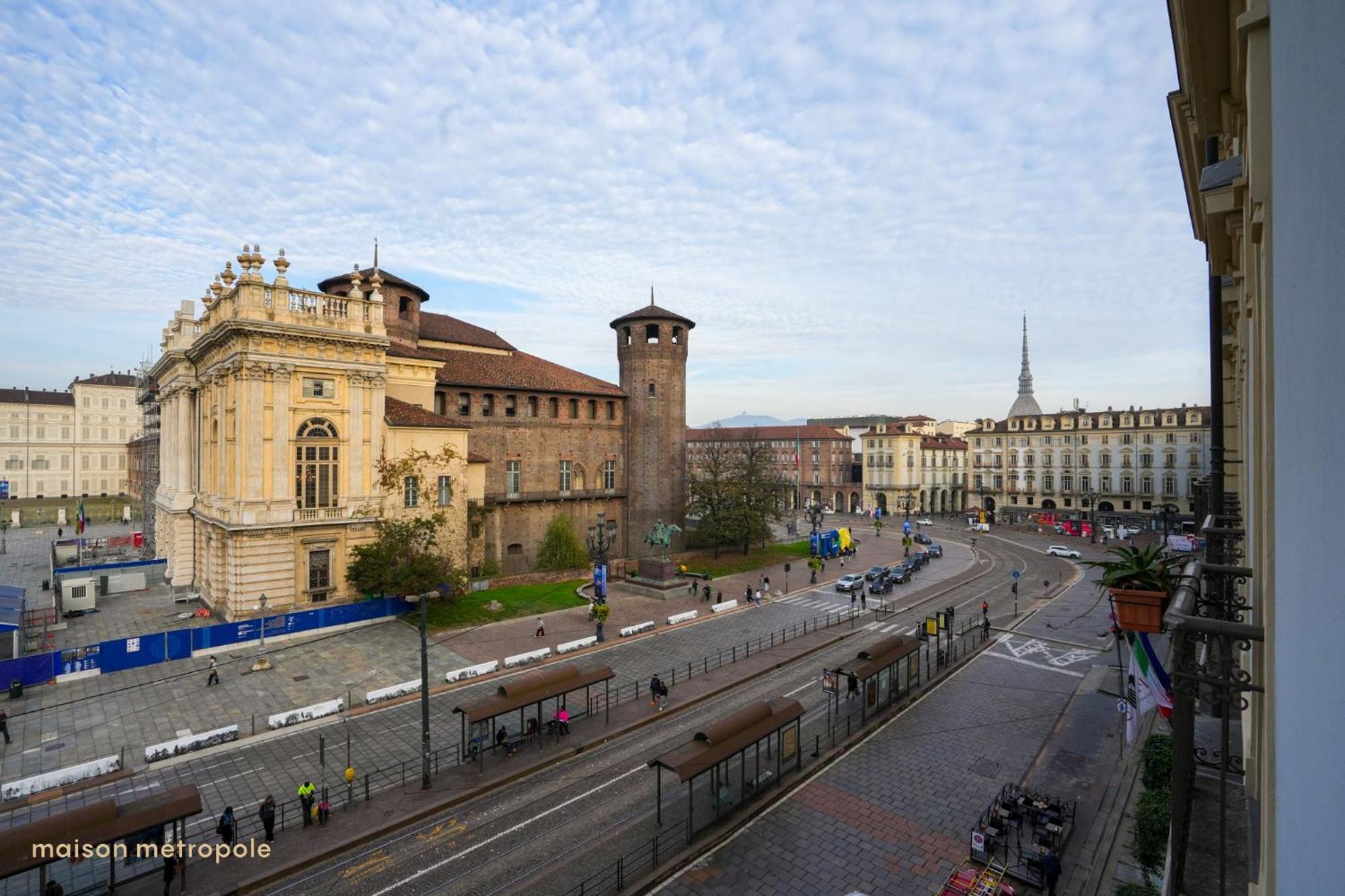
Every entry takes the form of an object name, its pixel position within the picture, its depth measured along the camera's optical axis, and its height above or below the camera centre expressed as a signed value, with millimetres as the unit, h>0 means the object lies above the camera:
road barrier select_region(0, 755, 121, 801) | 17250 -8790
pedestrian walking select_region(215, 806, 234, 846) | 15000 -8478
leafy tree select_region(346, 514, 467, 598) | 32656 -5677
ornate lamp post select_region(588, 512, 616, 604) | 35750 -6539
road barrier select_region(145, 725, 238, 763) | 19516 -8824
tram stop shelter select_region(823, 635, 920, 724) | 22172 -7806
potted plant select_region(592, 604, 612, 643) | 30359 -7421
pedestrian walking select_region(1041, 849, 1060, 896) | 13203 -8359
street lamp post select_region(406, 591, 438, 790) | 17875 -7045
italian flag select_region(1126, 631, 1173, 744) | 10047 -3592
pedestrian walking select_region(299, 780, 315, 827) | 16031 -8370
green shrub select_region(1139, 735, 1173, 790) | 15125 -7286
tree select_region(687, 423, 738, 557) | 53031 -4514
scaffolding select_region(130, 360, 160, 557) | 56534 -124
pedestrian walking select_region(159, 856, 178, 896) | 13430 -8463
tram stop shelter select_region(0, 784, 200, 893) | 12133 -7401
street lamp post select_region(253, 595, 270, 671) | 27062 -8721
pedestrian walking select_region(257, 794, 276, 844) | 15219 -8332
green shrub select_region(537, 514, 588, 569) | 46781 -7056
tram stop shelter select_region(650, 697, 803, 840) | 15602 -7912
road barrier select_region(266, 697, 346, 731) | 21797 -8816
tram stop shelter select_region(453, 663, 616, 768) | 19062 -7334
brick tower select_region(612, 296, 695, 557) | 53844 +3046
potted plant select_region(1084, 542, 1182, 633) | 10211 -2178
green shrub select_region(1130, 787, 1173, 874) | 12664 -7450
